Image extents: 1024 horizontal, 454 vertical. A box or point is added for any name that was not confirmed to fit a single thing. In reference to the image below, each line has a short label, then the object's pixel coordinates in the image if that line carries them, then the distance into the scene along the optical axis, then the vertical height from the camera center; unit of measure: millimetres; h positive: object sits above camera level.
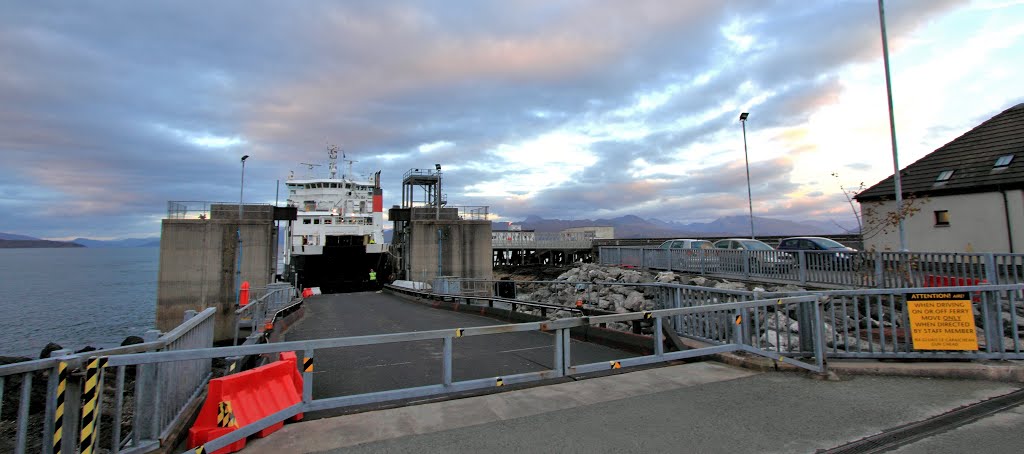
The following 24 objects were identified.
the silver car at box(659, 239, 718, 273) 18344 -130
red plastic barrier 4066 -1258
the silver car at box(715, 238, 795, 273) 15367 -178
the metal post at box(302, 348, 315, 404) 4570 -1175
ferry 37406 +2235
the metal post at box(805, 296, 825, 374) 6352 -1191
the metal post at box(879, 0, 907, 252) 14453 +4692
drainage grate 4168 -1672
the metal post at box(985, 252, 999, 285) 10375 -403
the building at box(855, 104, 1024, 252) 18484 +2356
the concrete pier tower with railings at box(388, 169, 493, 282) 33531 +1216
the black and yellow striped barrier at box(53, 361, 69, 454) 3238 -969
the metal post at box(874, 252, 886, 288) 12312 -518
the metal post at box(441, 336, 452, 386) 5172 -1159
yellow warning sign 6477 -963
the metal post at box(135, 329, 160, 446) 3861 -1169
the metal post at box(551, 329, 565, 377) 5742 -1239
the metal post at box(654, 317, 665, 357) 6332 -1080
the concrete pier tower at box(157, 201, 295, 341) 26734 +162
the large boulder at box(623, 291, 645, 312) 14708 -1421
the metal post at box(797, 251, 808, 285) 14188 -337
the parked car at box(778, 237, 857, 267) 13516 +216
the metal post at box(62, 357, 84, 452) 3303 -1010
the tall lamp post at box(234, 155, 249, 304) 28391 -650
